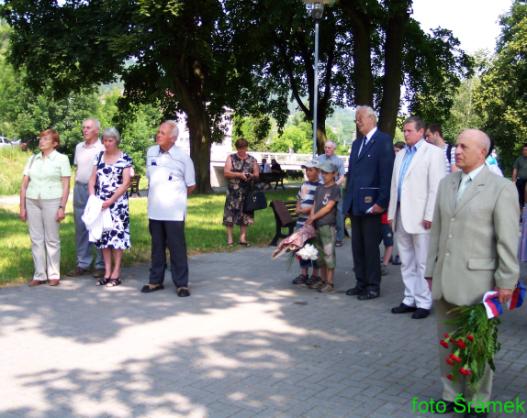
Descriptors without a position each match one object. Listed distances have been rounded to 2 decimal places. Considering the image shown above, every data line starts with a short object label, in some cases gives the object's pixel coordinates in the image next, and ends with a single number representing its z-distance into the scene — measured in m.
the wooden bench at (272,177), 31.66
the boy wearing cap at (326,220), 8.25
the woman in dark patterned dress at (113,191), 8.30
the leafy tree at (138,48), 22.45
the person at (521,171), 15.80
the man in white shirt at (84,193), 9.02
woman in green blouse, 8.29
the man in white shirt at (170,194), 7.91
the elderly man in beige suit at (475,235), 4.09
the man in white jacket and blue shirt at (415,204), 6.96
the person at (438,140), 8.58
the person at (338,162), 10.84
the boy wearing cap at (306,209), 8.56
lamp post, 14.14
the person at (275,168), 34.00
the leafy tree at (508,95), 44.05
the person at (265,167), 36.64
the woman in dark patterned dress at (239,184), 11.37
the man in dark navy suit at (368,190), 7.55
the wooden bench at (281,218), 11.36
